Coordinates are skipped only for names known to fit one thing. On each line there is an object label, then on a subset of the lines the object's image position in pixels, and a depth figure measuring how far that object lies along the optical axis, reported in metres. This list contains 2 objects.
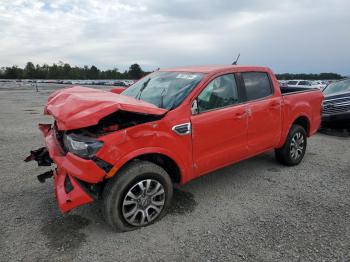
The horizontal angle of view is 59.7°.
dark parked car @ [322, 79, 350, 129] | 8.44
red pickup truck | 3.11
